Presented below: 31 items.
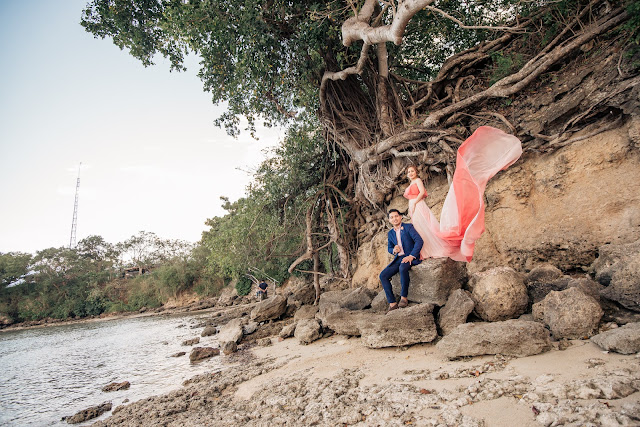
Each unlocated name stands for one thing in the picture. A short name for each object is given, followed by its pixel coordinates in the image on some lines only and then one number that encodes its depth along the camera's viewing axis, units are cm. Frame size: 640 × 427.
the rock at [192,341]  1060
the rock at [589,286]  374
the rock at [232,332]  882
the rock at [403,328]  455
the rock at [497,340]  335
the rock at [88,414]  521
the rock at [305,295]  1105
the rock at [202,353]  795
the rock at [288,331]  802
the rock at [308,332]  673
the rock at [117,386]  679
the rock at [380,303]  589
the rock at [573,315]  345
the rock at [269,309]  1009
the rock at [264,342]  780
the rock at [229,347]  793
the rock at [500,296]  427
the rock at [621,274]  352
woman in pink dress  479
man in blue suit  524
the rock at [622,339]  279
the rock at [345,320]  585
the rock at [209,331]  1192
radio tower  4698
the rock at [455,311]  441
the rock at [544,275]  478
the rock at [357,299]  669
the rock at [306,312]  892
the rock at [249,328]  923
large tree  538
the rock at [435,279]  496
